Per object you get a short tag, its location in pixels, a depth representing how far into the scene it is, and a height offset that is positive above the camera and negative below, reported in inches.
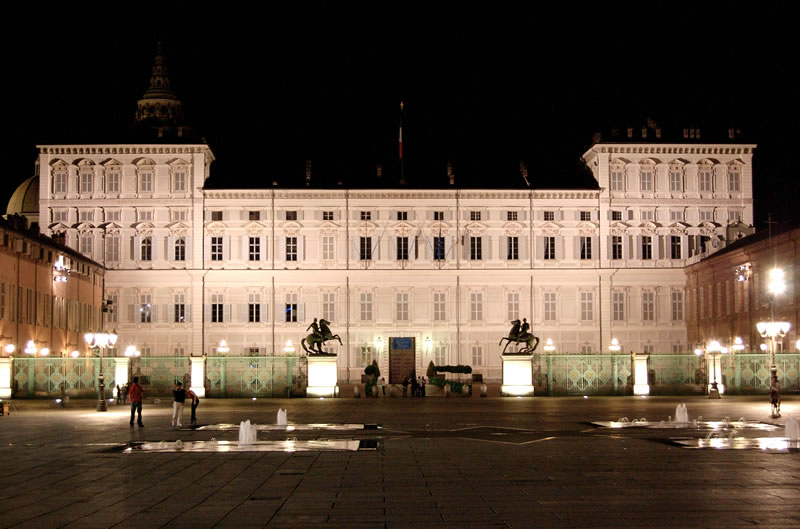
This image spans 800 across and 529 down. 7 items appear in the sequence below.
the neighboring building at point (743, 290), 2436.0 +118.5
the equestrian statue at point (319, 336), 2111.2 +9.9
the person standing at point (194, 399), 1263.5 -64.8
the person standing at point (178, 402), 1219.8 -64.9
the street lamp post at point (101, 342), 1641.2 +1.8
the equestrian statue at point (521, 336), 2144.4 +6.9
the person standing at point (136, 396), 1242.6 -59.0
